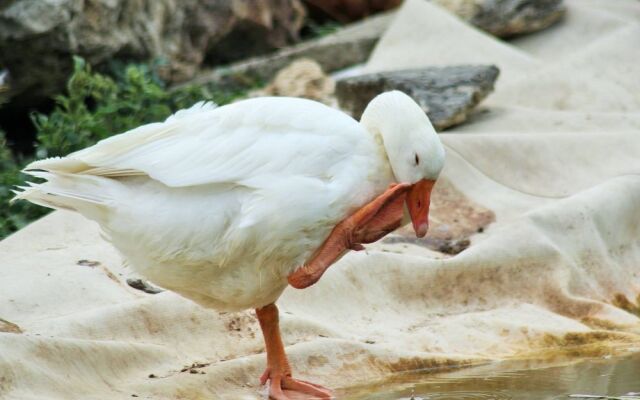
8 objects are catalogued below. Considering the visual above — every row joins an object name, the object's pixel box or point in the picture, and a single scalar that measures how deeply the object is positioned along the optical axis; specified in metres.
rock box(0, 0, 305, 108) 14.79
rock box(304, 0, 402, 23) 23.72
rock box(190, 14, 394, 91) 18.17
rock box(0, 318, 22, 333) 9.26
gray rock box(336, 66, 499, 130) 14.68
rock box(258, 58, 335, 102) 16.14
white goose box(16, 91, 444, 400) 8.49
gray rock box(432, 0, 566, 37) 19.00
